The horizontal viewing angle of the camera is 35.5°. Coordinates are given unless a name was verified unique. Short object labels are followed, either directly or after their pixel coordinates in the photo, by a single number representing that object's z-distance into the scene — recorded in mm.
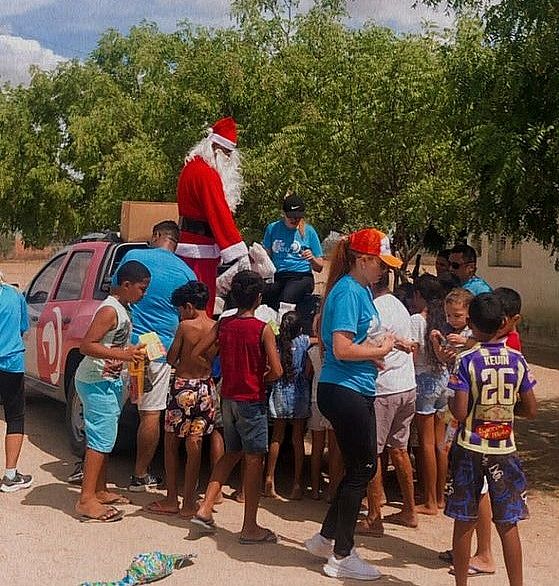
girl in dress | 6289
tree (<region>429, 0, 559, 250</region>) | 6523
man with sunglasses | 6465
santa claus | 6512
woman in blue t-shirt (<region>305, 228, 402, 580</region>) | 4777
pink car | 7398
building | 17047
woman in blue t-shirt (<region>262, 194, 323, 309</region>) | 7285
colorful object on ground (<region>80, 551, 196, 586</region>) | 4645
